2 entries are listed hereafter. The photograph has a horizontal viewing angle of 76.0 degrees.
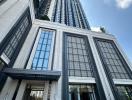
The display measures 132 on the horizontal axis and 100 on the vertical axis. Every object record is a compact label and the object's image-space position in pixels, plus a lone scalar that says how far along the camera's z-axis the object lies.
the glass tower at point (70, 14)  42.37
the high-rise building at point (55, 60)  7.26
